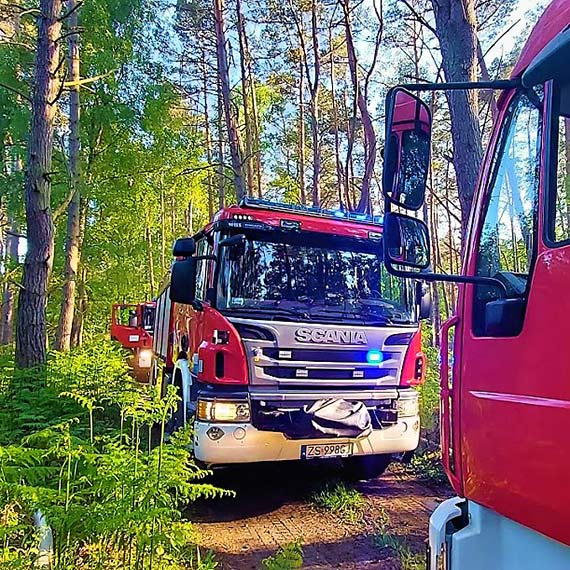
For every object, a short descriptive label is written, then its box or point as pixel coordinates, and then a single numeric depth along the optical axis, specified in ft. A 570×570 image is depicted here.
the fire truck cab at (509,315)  5.26
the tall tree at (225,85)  44.93
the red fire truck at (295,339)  15.37
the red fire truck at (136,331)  45.93
